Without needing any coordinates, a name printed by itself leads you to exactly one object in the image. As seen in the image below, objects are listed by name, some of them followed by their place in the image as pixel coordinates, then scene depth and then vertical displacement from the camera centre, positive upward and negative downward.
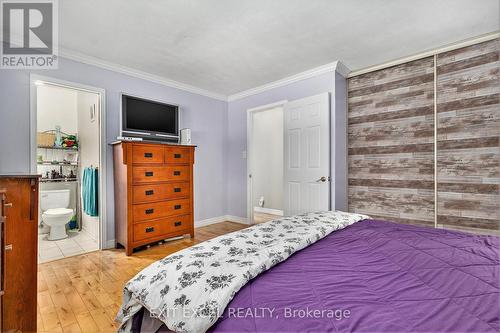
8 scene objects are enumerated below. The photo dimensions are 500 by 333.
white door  3.19 +0.14
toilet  3.40 -0.67
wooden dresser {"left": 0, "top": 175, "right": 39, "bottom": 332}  1.36 -0.51
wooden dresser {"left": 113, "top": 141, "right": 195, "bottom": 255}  2.86 -0.35
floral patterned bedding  0.78 -0.42
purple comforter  0.69 -0.44
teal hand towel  3.28 -0.37
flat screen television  3.16 +0.65
